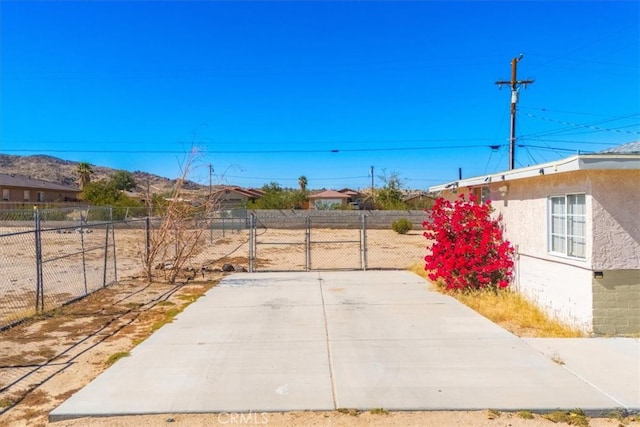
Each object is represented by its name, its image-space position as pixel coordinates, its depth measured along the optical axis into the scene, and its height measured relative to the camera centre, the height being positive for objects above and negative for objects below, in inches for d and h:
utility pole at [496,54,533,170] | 884.0 +238.6
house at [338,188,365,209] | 2902.8 +113.3
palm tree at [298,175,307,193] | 3154.5 +205.0
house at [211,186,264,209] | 2505.0 +106.3
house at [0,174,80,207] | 1771.7 +96.2
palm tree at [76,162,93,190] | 2422.5 +207.1
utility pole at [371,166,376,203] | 2160.7 +85.3
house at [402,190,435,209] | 1811.8 +47.9
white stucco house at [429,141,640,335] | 254.2 -16.6
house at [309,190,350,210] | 2491.4 +84.4
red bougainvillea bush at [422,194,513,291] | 371.6 -30.1
